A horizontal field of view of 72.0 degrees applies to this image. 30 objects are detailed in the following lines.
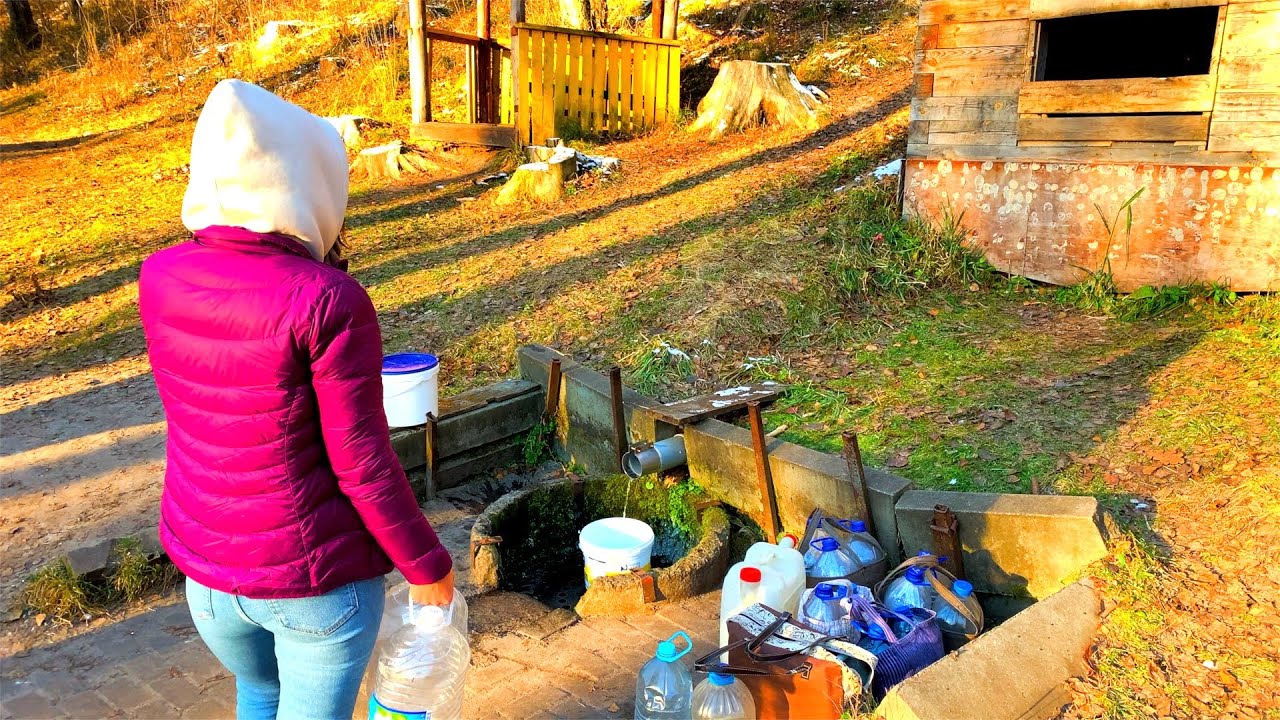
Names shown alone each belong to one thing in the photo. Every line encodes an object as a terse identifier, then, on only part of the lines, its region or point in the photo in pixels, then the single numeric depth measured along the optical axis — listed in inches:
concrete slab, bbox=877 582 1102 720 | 98.7
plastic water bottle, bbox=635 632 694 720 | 113.3
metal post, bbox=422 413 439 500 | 195.3
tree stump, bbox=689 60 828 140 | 441.4
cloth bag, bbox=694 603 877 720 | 106.8
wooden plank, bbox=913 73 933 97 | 269.1
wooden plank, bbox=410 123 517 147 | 453.1
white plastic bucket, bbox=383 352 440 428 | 192.2
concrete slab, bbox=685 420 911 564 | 149.6
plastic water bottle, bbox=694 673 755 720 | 107.1
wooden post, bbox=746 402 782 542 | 162.7
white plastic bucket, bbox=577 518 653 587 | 156.4
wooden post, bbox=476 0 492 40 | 453.7
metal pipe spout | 175.9
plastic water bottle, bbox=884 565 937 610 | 128.5
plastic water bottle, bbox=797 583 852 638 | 122.6
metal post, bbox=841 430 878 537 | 147.6
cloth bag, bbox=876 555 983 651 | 125.7
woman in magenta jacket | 69.7
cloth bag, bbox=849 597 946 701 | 114.0
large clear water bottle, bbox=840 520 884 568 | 142.7
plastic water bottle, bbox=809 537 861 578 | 137.5
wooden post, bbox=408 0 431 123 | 432.5
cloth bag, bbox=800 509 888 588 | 139.3
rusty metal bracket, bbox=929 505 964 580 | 133.2
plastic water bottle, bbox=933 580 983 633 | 126.3
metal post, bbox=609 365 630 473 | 190.4
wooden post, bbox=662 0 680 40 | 505.7
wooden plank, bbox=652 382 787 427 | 179.0
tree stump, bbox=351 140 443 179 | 456.8
